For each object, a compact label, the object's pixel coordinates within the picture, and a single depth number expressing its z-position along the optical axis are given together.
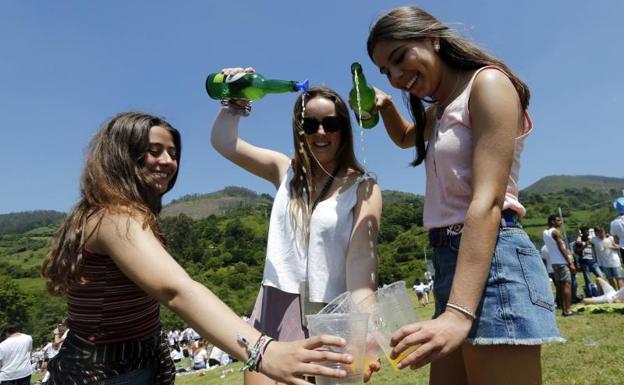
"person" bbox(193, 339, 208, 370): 16.94
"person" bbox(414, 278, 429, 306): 23.88
